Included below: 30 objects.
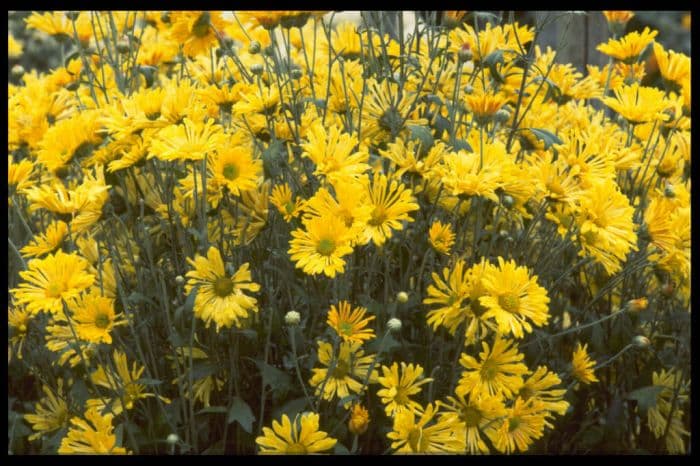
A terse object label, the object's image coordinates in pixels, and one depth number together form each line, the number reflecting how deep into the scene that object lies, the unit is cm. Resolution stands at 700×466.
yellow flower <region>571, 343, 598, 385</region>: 176
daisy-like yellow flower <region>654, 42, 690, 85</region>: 193
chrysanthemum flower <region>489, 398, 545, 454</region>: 160
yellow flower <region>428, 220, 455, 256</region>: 161
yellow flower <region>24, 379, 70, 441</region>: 185
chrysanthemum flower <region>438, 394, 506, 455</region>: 157
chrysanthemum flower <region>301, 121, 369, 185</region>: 150
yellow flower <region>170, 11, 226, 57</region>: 186
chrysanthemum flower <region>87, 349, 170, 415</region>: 167
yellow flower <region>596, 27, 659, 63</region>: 205
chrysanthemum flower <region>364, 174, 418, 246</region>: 148
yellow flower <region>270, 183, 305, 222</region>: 160
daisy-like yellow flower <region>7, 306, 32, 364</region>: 179
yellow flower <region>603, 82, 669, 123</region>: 181
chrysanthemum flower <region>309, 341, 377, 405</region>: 157
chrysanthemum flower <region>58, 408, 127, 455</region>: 155
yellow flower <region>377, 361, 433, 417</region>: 153
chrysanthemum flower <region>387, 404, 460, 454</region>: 149
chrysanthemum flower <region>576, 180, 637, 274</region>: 152
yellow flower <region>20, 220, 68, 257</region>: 164
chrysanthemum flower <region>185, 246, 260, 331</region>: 152
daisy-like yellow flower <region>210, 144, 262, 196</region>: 158
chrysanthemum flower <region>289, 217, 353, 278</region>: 143
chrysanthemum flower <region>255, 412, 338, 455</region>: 146
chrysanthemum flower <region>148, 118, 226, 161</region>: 141
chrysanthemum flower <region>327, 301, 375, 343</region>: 144
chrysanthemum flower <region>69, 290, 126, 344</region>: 159
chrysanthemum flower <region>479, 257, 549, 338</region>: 144
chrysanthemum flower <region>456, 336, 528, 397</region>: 157
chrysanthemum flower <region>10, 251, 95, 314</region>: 144
